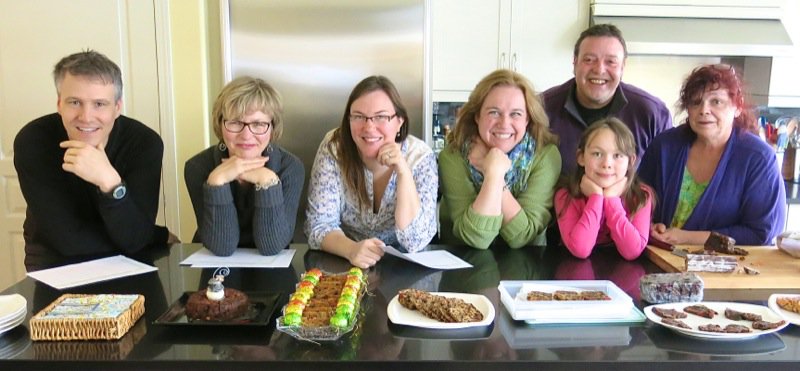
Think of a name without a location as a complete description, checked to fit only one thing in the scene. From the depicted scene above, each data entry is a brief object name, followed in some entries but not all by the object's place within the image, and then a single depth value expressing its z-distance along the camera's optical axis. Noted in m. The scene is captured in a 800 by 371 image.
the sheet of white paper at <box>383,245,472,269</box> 1.64
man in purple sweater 2.40
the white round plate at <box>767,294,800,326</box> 1.23
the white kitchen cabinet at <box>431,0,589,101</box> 3.21
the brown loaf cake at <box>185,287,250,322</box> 1.19
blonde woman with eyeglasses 1.70
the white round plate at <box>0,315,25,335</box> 1.13
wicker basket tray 1.11
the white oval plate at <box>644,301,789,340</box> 1.15
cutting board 1.47
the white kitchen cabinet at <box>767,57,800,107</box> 3.31
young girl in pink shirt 1.72
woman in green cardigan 1.83
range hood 3.17
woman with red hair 1.82
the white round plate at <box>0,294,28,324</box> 1.15
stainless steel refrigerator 3.05
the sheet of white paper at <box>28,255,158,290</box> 1.47
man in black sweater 1.69
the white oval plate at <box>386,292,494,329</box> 1.18
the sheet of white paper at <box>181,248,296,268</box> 1.63
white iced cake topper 1.22
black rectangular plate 1.18
